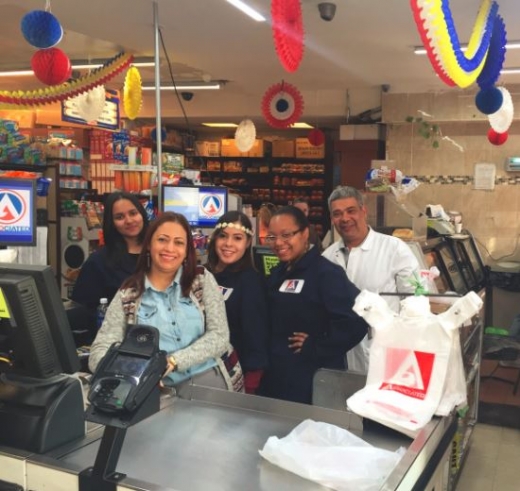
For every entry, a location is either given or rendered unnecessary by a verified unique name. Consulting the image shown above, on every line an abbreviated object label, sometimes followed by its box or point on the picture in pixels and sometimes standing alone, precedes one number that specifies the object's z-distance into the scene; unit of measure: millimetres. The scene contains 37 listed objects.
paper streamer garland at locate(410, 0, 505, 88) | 3123
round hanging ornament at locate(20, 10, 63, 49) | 4430
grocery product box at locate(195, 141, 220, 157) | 13111
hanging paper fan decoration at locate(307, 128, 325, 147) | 10328
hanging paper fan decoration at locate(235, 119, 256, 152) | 8703
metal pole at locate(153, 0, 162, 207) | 4923
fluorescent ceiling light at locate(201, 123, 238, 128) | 12467
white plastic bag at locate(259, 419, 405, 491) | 1502
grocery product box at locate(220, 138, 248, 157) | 12945
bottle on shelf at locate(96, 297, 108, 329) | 2943
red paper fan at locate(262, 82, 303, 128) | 7887
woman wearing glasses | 2668
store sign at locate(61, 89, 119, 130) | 7840
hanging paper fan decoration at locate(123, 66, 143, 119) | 6672
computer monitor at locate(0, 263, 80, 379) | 1551
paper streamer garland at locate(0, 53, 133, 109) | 6371
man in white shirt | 3377
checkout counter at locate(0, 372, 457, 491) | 1518
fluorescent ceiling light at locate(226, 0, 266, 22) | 5215
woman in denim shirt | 2209
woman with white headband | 2709
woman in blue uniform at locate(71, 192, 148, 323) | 3367
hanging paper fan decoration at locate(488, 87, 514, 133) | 6310
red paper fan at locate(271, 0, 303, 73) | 3510
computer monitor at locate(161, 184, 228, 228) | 5570
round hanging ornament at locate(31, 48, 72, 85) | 4961
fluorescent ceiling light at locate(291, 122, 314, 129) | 12461
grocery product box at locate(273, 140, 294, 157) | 12781
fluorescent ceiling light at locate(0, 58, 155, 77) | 7960
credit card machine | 1386
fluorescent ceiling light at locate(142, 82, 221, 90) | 9570
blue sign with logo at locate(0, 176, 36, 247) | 2684
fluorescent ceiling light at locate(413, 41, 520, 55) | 6617
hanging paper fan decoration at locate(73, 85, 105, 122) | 7086
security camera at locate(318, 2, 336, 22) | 5281
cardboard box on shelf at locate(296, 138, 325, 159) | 12664
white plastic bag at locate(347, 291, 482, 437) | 1801
